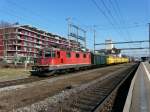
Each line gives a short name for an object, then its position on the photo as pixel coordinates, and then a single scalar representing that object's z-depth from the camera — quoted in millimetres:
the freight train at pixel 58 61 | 13446
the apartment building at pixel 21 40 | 42177
